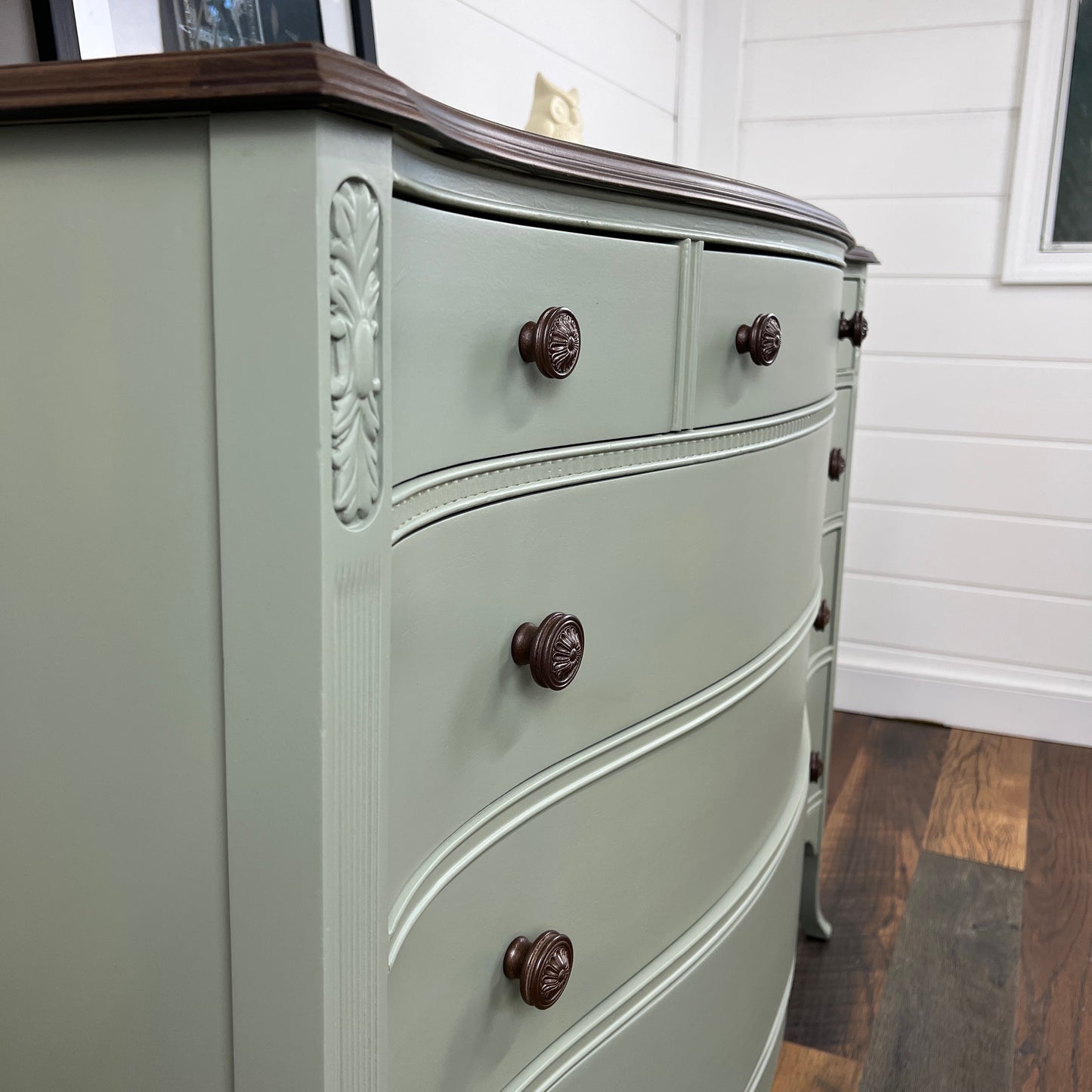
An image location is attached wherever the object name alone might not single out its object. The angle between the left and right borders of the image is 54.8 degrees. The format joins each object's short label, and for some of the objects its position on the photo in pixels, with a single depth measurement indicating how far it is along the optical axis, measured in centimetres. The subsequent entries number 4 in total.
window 231
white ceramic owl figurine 127
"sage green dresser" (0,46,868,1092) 44
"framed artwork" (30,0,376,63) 84
